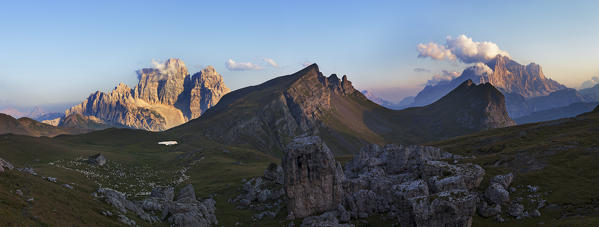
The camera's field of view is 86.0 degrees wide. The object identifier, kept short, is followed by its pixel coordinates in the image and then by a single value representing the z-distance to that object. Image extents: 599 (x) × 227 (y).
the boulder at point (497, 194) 54.72
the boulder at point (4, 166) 46.22
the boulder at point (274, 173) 91.37
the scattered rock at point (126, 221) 46.79
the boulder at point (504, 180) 59.44
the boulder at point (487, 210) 52.00
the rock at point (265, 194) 74.31
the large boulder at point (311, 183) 65.06
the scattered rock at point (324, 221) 54.88
